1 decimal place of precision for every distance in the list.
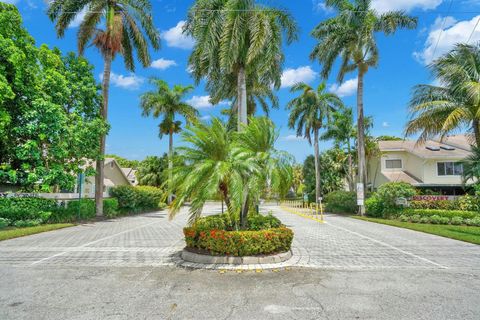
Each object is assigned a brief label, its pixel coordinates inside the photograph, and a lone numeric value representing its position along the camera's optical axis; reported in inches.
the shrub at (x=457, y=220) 655.1
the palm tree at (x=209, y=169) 293.9
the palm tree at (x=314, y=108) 1275.8
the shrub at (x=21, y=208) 585.0
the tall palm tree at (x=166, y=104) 1263.5
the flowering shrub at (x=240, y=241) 297.7
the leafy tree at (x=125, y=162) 2997.0
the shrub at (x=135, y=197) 972.6
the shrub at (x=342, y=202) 964.0
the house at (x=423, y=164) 1093.1
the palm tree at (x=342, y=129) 1293.1
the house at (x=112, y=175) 1275.7
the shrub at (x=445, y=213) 654.5
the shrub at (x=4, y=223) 553.3
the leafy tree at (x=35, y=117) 579.2
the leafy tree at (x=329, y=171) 1519.4
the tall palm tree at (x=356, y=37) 845.8
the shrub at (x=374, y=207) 826.2
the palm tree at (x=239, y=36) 463.8
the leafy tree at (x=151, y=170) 1471.5
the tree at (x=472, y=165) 660.6
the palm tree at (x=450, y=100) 701.9
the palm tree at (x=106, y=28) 774.5
